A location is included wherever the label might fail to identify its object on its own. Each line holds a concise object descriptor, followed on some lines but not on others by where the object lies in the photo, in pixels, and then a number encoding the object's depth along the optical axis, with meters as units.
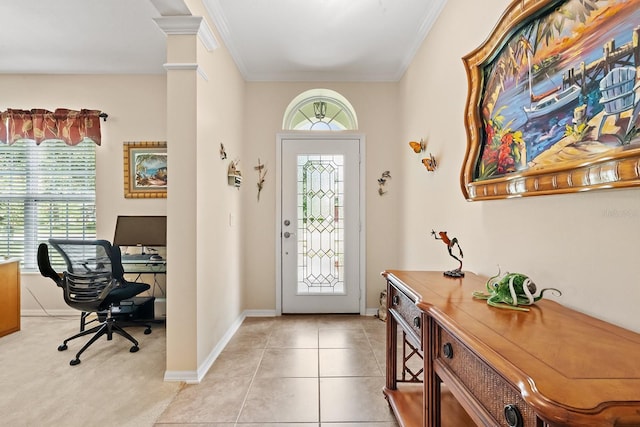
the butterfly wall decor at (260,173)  3.57
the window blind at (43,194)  3.59
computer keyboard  3.13
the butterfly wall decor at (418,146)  2.69
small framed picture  3.54
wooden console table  0.58
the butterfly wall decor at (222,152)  2.68
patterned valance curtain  3.47
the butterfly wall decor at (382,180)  3.60
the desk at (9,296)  3.00
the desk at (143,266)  2.97
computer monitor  3.27
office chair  2.56
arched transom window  3.77
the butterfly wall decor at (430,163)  2.41
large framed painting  0.91
